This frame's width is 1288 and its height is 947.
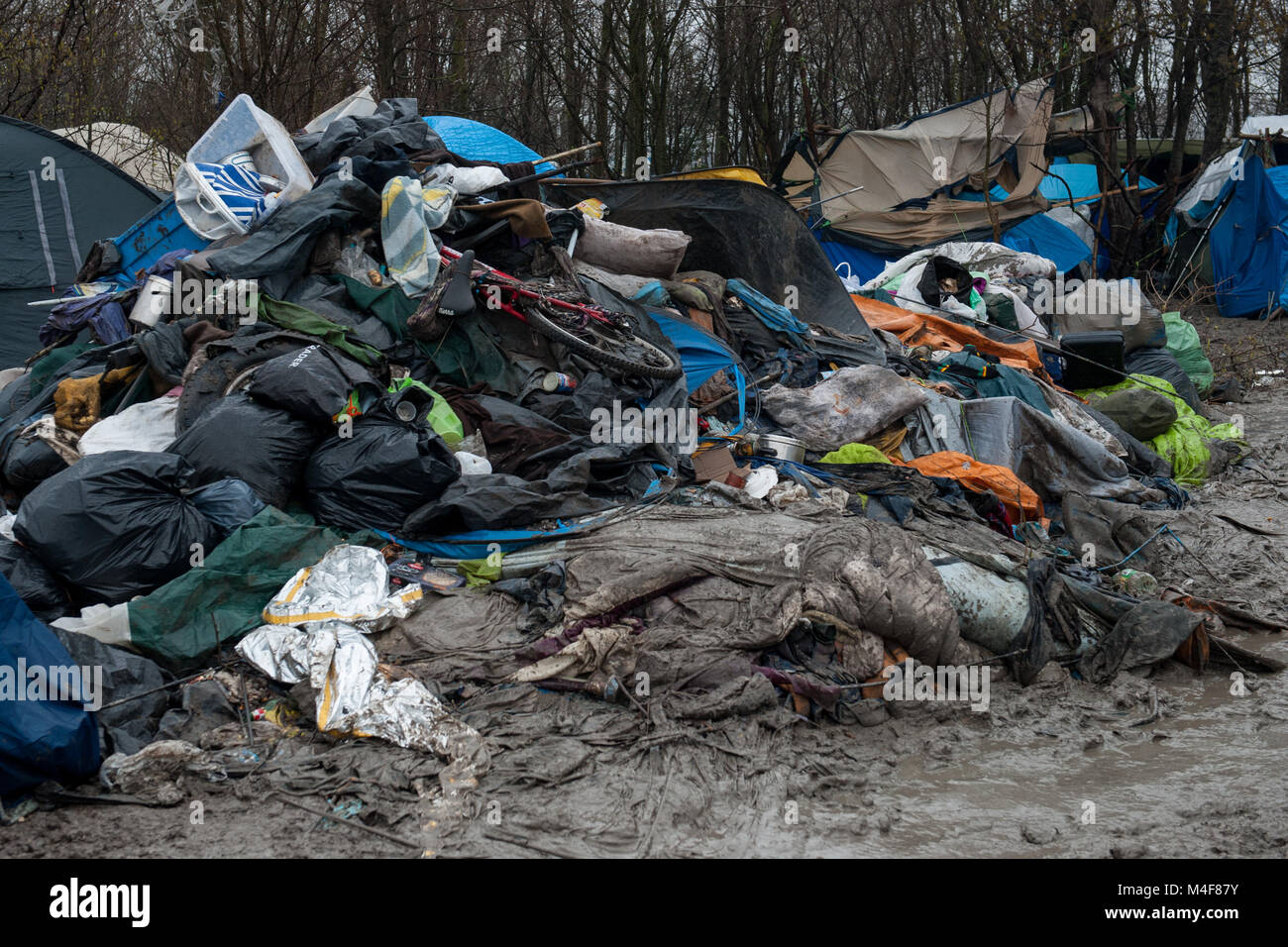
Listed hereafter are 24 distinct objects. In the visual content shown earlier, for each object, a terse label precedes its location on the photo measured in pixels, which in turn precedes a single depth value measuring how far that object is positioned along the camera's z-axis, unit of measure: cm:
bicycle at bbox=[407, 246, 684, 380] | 548
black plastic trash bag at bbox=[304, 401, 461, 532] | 450
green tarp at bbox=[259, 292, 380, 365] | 518
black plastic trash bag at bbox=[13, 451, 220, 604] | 386
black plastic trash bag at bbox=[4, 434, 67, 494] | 466
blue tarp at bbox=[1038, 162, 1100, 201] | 1462
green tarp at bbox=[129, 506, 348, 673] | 374
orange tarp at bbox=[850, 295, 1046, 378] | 768
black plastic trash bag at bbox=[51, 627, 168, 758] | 332
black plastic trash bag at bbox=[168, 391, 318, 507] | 440
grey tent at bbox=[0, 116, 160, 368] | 782
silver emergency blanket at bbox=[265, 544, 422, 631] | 389
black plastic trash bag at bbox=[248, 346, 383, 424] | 451
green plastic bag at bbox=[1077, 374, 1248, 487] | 692
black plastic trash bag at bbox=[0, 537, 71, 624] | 383
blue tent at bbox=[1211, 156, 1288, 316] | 1196
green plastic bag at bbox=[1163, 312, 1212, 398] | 869
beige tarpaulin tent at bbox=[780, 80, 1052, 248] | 1159
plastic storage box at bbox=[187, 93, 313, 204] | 632
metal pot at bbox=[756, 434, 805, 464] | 562
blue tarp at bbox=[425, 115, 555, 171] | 763
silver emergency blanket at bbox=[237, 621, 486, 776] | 333
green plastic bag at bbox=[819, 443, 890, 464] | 551
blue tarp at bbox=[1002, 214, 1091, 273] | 1186
